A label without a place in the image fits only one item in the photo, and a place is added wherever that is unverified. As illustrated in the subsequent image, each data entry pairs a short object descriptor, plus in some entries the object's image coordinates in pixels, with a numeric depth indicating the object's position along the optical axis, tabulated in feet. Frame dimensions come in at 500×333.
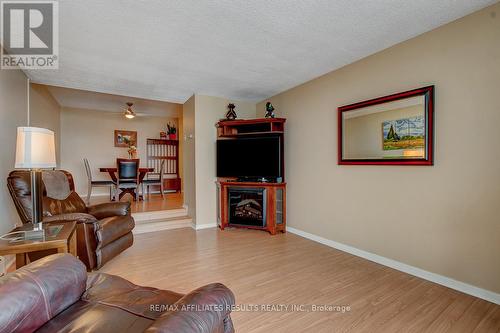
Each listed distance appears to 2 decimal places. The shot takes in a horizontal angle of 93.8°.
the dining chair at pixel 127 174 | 16.10
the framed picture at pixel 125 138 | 21.79
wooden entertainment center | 12.31
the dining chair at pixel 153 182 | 18.80
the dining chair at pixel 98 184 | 16.40
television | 12.39
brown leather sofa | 2.72
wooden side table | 5.18
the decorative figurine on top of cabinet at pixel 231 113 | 13.80
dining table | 17.46
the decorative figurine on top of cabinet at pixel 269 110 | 12.89
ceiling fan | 17.70
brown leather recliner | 6.99
